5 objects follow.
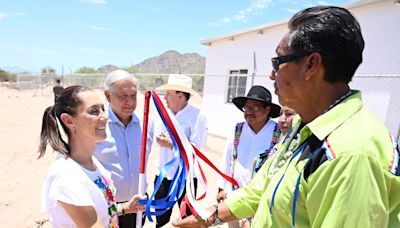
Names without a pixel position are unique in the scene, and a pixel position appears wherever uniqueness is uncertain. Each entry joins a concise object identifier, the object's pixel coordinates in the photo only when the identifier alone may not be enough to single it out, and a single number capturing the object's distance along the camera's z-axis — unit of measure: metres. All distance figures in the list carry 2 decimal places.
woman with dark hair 1.58
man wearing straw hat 3.56
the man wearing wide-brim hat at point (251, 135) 2.91
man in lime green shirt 0.88
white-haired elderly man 2.64
